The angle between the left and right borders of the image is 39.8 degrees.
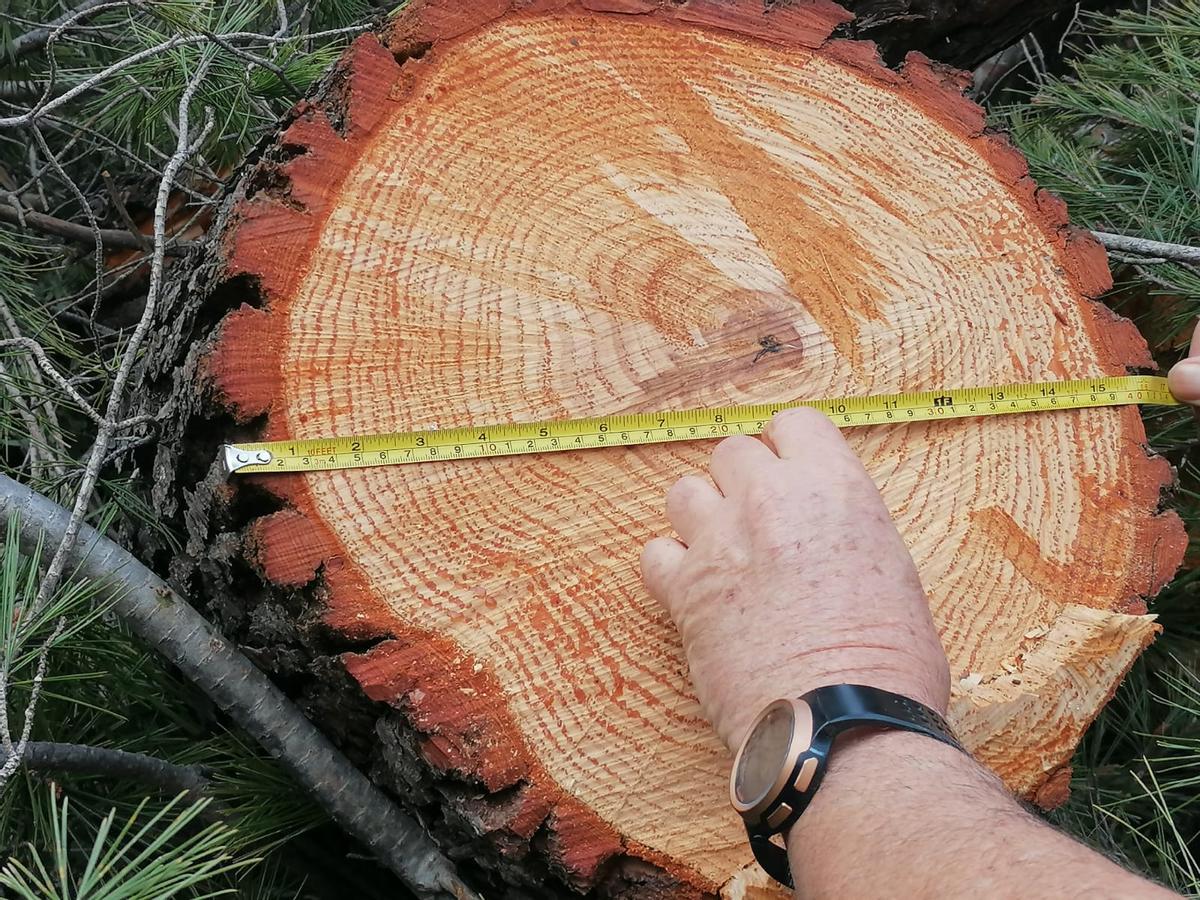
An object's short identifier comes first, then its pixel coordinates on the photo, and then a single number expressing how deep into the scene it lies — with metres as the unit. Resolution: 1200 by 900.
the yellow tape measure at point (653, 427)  0.67
